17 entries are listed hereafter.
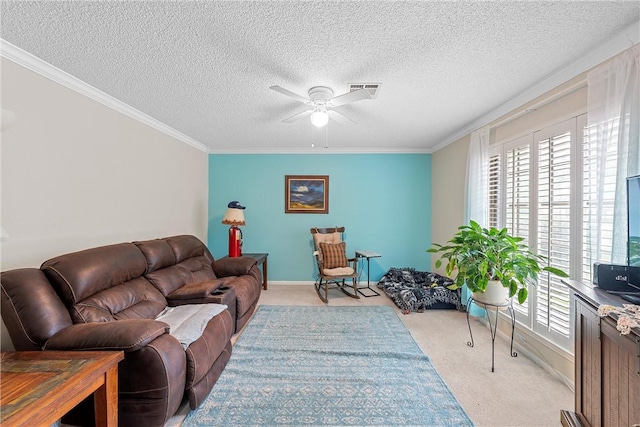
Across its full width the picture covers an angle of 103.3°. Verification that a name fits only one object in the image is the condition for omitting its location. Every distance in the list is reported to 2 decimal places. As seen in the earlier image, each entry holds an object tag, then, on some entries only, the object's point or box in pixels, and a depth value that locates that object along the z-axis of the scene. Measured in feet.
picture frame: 15.34
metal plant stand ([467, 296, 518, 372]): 7.17
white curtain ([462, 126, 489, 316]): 9.87
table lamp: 13.25
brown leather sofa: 4.77
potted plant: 6.75
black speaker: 4.34
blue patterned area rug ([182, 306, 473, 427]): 5.49
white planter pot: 7.23
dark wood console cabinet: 3.30
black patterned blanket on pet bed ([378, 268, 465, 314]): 11.35
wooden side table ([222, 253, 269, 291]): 14.02
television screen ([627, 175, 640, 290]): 4.09
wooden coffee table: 3.25
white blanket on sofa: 5.85
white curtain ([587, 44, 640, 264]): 4.96
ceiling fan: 6.81
